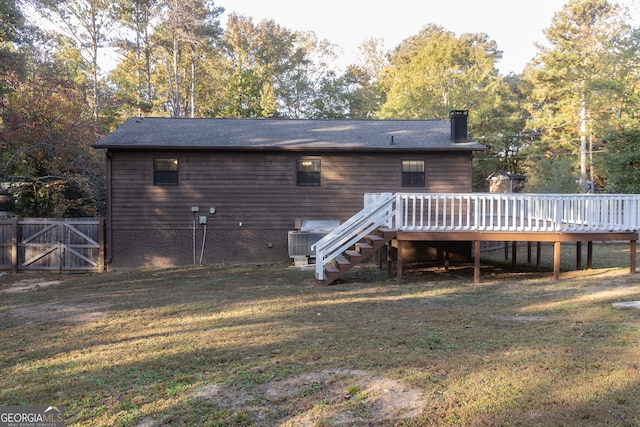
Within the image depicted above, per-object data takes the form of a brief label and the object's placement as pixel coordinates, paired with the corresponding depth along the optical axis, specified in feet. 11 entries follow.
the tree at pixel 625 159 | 54.13
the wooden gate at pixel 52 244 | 43.19
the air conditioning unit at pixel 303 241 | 42.80
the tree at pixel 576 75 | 82.94
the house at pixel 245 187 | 45.01
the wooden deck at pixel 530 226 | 32.48
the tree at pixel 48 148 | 49.55
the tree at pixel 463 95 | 87.92
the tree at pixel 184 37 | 90.79
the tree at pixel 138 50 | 93.50
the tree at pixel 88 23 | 91.03
